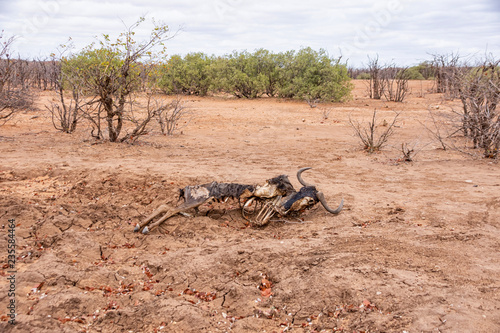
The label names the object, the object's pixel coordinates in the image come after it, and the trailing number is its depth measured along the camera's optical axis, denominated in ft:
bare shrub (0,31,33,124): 31.55
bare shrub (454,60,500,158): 26.76
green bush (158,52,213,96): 71.77
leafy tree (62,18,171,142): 28.76
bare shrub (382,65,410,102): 68.33
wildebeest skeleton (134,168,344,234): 16.94
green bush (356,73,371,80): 121.33
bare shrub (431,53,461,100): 60.29
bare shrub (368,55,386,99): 74.64
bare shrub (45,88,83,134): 35.42
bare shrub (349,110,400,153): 30.12
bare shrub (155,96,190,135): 36.81
